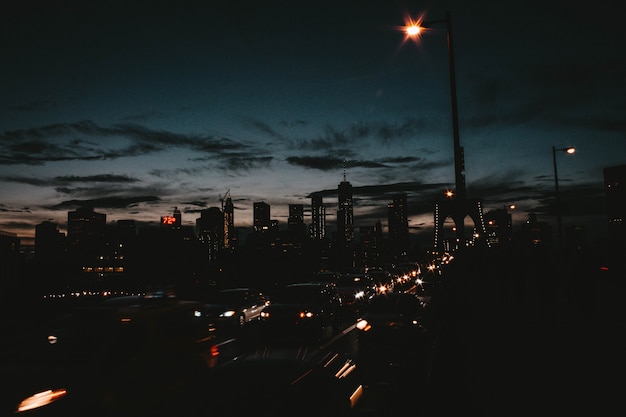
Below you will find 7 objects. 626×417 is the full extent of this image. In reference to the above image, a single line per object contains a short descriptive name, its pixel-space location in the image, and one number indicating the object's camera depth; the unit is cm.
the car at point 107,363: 554
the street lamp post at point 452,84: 1215
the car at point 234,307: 1675
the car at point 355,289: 2289
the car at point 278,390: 415
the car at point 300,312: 1405
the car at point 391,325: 1065
